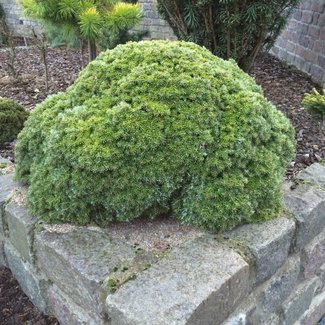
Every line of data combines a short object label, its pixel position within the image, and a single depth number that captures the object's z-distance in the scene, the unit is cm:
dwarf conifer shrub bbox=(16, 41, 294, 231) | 148
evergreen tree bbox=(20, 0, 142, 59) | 318
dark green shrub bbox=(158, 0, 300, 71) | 310
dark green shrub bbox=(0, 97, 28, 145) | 265
